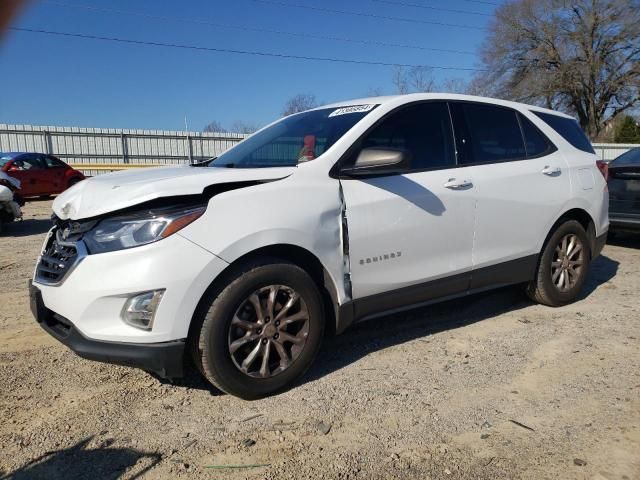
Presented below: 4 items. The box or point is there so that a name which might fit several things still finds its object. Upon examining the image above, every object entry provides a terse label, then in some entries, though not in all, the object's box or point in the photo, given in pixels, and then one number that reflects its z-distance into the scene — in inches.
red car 587.2
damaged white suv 110.0
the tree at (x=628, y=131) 1706.4
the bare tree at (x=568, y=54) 1656.0
